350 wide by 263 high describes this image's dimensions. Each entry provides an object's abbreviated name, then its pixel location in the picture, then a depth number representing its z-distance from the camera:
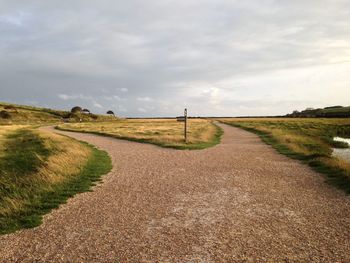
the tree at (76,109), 147.91
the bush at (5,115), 96.47
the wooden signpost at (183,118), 33.42
